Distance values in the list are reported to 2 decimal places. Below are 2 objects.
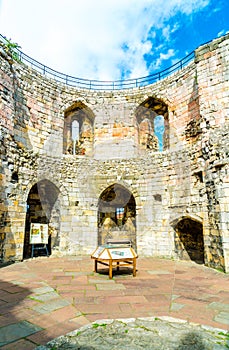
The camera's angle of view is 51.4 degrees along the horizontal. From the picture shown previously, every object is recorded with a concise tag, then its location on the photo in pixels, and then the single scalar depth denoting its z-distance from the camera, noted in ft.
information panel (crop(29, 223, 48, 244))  32.07
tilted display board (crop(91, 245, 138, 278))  19.31
